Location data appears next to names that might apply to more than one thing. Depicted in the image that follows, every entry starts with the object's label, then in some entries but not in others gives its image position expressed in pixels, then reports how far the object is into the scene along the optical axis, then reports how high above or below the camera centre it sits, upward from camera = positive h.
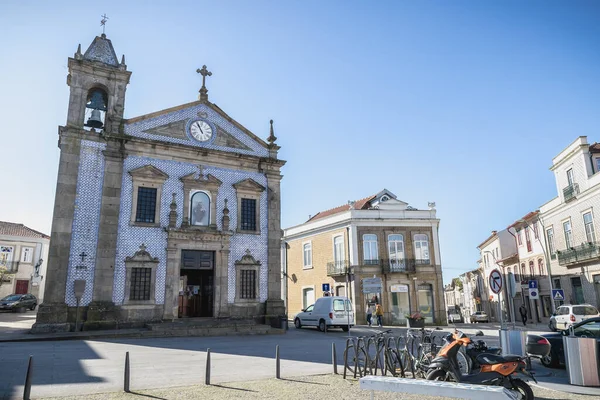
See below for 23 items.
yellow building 29.88 +2.83
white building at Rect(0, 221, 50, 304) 40.88 +4.26
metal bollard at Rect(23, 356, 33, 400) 6.35 -1.18
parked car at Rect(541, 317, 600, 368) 10.23 -1.00
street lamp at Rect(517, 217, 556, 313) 30.91 +2.85
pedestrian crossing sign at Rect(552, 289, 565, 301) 18.06 -0.01
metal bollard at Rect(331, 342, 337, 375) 9.08 -1.37
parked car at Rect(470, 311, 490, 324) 44.91 -2.24
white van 21.39 -0.77
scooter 6.83 -1.17
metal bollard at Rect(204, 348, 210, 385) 7.91 -1.32
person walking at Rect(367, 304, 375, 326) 26.45 -0.93
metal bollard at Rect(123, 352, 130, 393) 7.29 -1.26
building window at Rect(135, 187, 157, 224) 19.98 +4.45
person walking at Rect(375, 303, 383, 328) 25.27 -0.94
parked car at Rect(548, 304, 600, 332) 21.36 -1.02
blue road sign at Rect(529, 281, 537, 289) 16.76 +0.39
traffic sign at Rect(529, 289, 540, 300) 16.42 +0.08
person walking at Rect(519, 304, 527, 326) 31.51 -1.39
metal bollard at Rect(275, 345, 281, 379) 8.54 -1.34
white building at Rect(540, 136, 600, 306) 26.17 +4.68
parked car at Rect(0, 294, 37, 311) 31.97 +0.14
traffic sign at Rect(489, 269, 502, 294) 11.05 +0.36
